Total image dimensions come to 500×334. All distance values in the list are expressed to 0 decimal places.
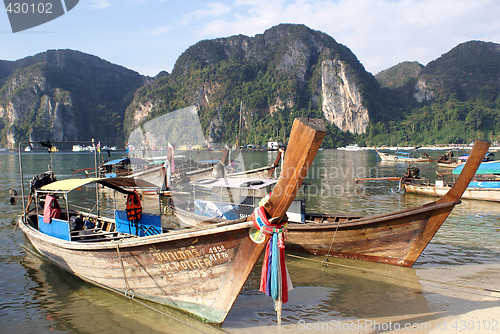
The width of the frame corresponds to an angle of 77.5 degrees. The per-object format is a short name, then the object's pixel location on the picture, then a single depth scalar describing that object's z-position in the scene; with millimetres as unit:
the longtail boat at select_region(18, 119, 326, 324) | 4402
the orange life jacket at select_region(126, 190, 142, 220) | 8023
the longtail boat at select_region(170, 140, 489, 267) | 7871
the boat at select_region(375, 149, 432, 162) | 50431
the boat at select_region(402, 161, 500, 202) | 18391
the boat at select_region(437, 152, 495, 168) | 38494
